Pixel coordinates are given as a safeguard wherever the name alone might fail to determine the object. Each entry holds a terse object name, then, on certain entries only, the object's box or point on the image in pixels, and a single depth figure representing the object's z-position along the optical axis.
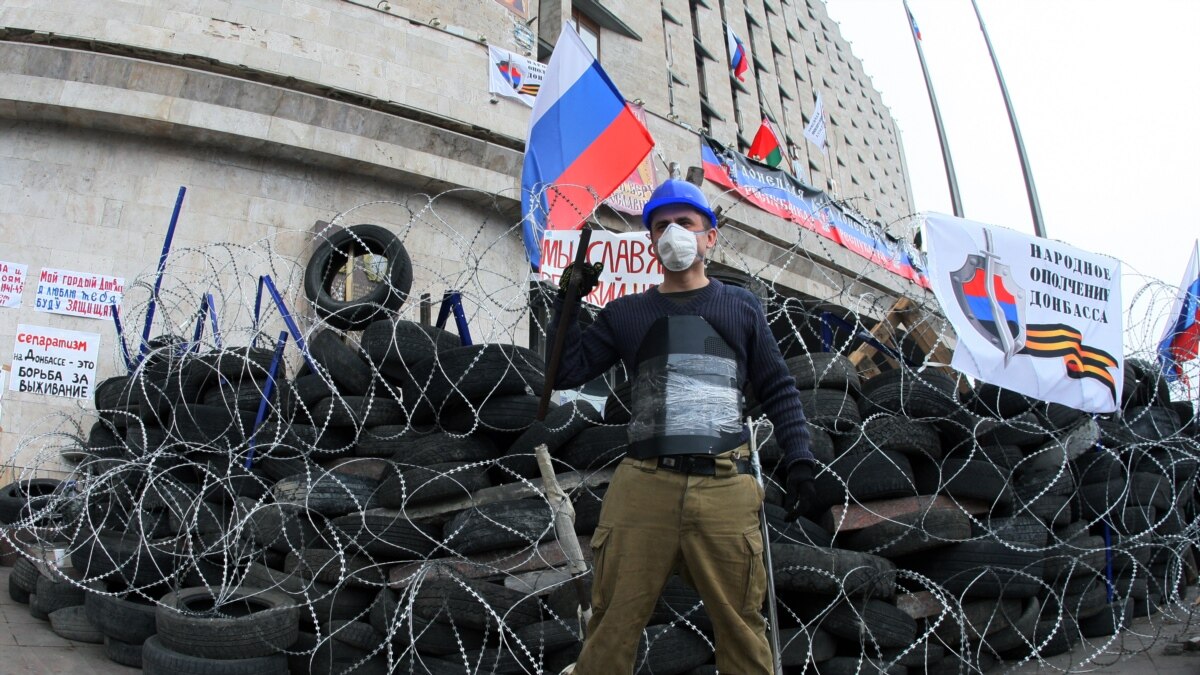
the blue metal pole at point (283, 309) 6.69
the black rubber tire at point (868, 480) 4.84
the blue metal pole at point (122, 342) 7.64
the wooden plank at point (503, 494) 4.81
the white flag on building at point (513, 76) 12.87
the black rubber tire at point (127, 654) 4.54
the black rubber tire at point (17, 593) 5.79
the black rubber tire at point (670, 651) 4.02
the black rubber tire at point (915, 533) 4.71
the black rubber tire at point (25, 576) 5.64
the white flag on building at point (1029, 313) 5.28
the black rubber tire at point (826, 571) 4.27
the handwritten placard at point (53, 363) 9.66
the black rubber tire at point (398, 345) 5.88
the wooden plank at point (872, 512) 4.86
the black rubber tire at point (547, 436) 5.01
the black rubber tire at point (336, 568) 4.63
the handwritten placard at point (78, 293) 9.87
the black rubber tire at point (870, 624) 4.35
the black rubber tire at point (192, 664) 4.04
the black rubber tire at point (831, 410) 5.24
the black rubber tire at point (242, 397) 6.26
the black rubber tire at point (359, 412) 5.78
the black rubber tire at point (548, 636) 4.11
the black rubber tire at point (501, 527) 4.57
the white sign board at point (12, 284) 9.73
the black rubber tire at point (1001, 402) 5.67
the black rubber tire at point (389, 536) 4.72
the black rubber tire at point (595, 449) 4.90
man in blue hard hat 2.71
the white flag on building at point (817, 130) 21.48
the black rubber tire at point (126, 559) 4.91
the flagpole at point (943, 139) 18.27
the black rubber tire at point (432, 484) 4.88
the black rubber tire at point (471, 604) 4.12
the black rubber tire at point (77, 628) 4.91
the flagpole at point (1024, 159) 15.27
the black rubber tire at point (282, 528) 4.93
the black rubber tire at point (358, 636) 4.29
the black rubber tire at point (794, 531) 4.57
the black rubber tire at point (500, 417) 5.27
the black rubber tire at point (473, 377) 5.34
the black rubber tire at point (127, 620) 4.57
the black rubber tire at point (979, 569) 4.79
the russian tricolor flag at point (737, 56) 22.05
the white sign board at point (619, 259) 6.72
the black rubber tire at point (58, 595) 5.17
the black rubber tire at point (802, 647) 4.21
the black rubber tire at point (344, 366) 6.06
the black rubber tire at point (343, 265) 8.81
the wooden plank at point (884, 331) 6.71
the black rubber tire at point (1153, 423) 6.78
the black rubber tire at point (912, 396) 5.26
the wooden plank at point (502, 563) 4.54
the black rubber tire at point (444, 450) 5.11
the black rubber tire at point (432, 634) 4.11
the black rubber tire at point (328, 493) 5.03
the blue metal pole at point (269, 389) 5.71
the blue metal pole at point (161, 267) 7.36
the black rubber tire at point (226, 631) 4.14
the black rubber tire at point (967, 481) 5.05
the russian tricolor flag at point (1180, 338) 7.37
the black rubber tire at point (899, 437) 5.03
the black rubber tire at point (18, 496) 6.98
